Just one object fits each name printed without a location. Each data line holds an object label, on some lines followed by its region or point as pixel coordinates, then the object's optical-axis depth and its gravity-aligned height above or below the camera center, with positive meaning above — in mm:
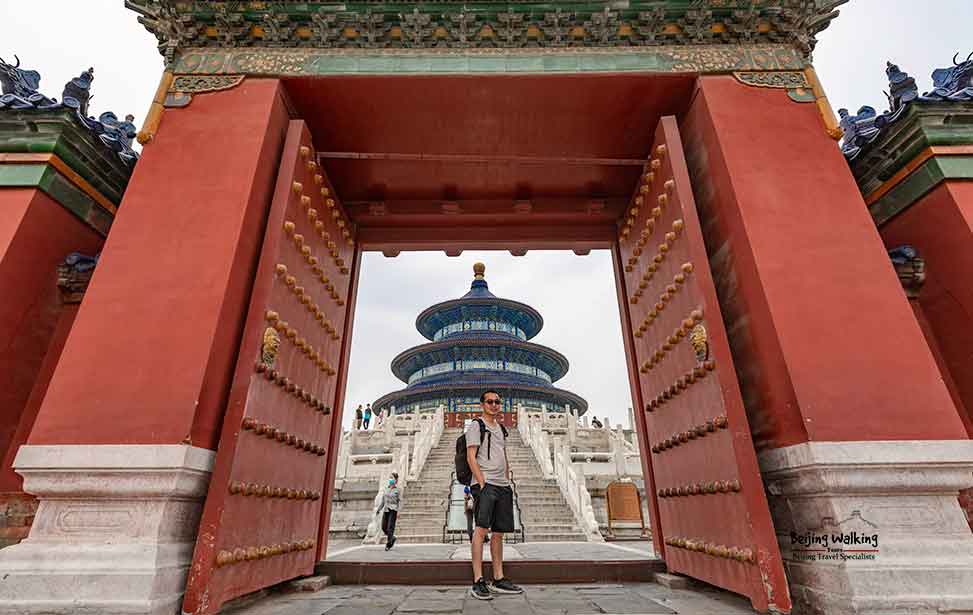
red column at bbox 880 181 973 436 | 3586 +1709
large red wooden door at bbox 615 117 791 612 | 2859 +848
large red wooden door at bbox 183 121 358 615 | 2867 +853
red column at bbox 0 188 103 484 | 3625 +1672
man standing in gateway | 3672 +289
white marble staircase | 10789 +612
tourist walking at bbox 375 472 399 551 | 9445 +441
